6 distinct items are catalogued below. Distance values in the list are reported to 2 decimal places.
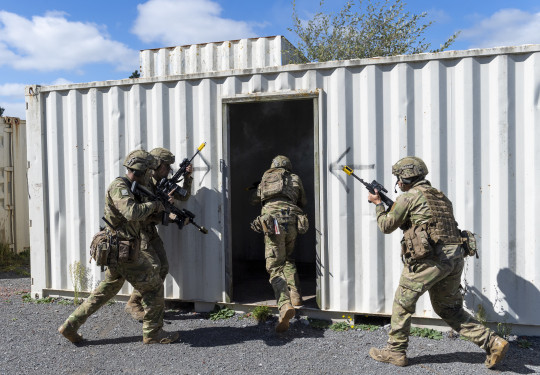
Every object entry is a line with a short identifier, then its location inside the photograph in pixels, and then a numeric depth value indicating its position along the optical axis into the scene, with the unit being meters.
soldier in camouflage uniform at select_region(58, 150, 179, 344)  4.18
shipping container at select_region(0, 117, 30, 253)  8.16
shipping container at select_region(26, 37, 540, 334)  4.26
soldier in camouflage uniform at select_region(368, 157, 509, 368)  3.62
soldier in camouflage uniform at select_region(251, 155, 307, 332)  5.14
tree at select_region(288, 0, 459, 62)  13.99
